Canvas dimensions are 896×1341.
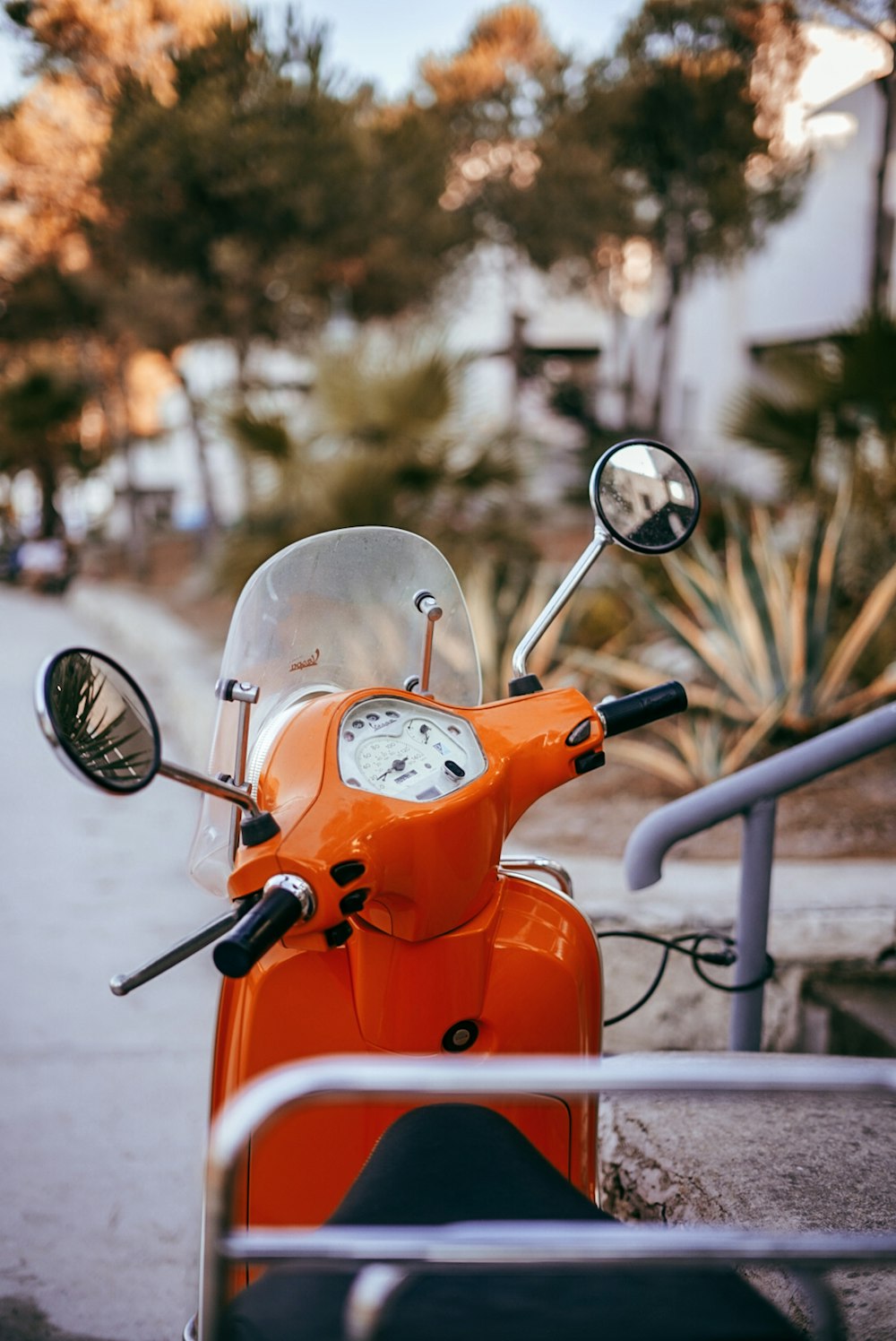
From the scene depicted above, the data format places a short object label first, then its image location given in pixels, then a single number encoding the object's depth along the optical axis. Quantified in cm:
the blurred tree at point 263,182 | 1174
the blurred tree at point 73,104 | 1242
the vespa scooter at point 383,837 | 125
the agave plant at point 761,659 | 432
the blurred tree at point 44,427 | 1825
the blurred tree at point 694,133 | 1305
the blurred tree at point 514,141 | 1567
